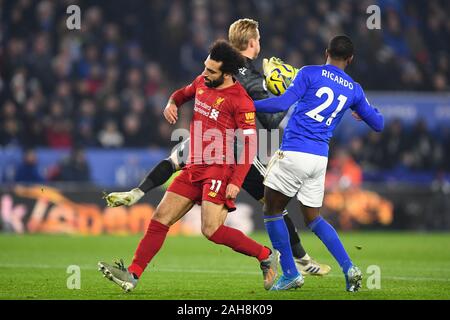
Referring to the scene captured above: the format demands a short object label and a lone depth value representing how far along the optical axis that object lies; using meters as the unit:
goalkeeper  16.83
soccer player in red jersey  15.77
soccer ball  17.06
